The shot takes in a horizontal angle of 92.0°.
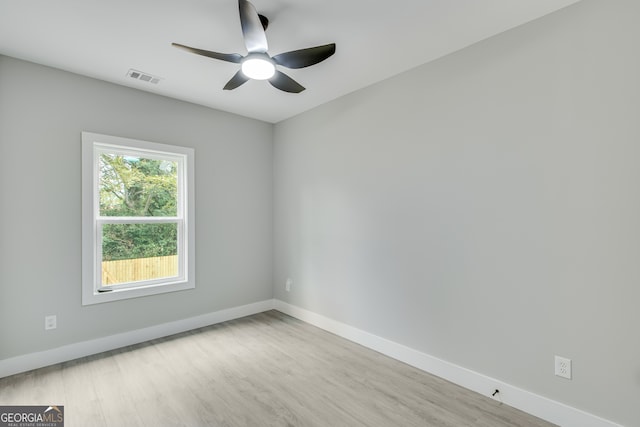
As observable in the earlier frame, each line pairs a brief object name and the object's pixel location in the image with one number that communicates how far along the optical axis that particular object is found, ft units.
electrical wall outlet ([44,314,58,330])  9.04
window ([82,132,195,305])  9.79
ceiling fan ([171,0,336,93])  6.06
